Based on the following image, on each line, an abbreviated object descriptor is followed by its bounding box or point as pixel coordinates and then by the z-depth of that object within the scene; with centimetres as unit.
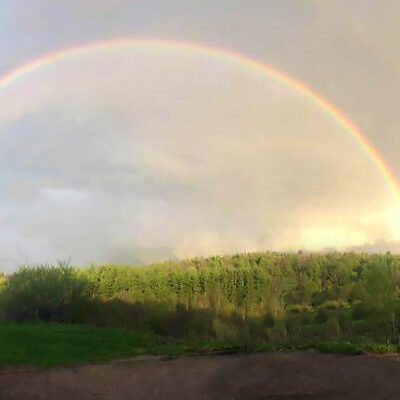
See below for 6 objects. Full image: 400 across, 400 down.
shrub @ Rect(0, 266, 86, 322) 2439
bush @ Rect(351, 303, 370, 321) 2464
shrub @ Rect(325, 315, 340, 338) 1909
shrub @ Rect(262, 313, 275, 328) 2432
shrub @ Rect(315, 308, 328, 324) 2714
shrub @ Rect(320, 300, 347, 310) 3469
